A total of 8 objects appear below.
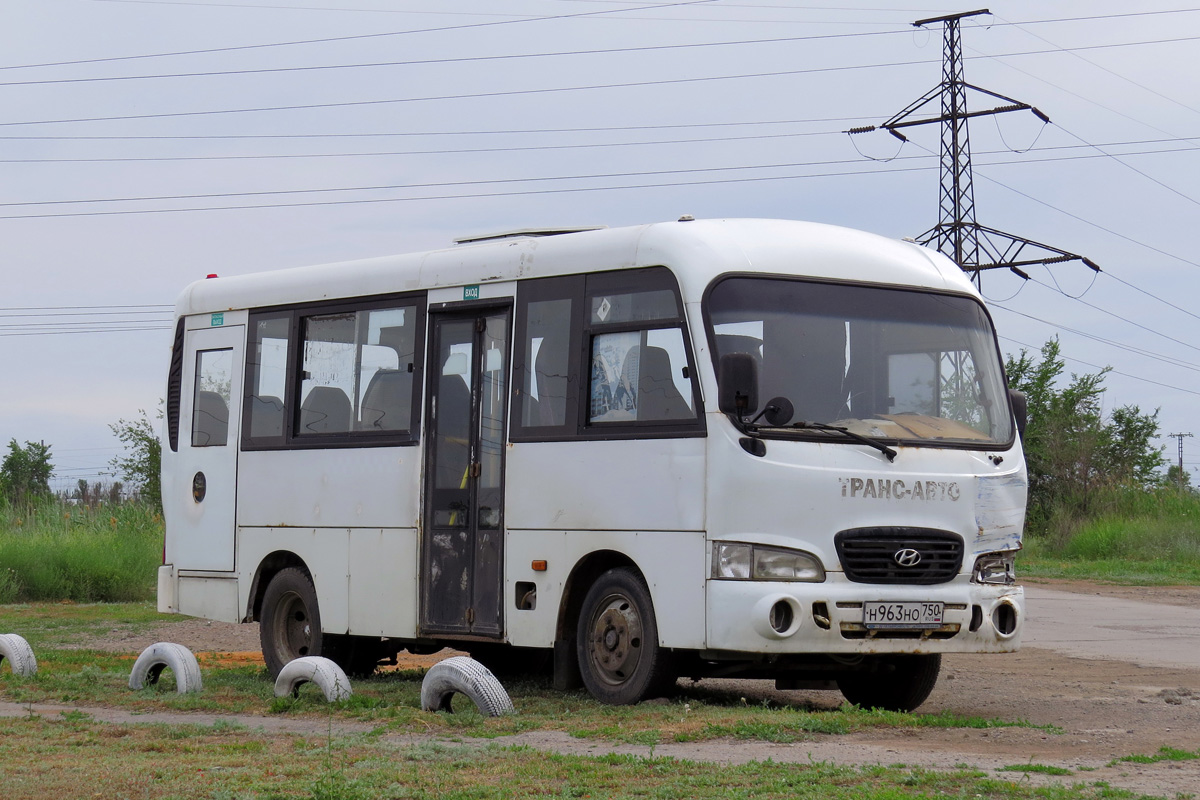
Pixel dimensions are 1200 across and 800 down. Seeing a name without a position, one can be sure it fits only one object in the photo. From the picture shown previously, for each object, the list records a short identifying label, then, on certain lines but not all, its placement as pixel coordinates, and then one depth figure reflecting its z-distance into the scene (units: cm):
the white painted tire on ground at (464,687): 1010
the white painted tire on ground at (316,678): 1103
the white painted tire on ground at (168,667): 1187
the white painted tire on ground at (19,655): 1290
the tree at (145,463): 4011
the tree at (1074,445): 4319
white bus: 1006
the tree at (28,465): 6316
